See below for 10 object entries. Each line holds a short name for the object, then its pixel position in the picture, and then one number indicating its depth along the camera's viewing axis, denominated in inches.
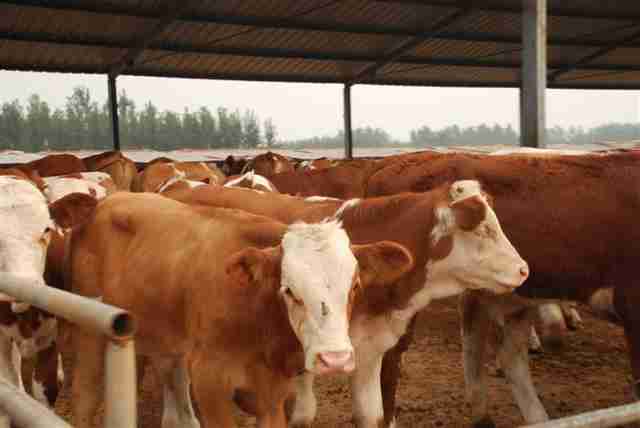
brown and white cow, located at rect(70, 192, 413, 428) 99.4
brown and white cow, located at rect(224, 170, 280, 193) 272.1
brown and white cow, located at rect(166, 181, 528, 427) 132.9
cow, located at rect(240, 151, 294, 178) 487.2
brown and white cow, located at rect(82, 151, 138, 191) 428.8
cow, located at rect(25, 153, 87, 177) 402.9
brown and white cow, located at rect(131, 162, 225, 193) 368.1
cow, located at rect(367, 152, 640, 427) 148.3
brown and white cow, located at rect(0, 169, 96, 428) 133.1
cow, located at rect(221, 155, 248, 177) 526.9
